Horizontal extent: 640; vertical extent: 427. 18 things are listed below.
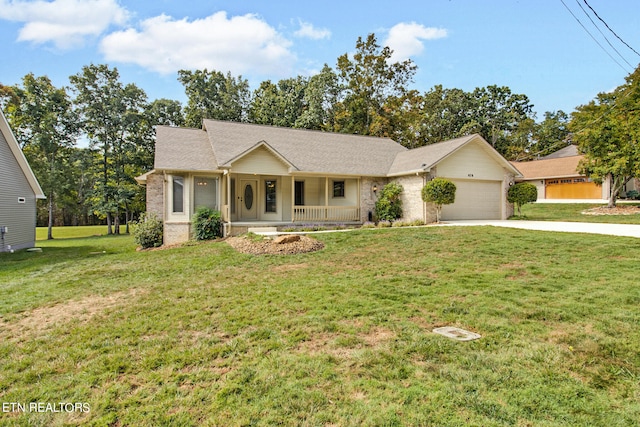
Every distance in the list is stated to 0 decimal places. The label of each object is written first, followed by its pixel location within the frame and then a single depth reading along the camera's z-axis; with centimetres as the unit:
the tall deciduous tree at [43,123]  2600
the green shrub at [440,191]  1608
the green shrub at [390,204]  1801
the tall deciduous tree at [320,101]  3089
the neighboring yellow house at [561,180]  2917
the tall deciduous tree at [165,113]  3042
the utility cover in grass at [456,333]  415
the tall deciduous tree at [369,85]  3309
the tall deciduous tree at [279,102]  3177
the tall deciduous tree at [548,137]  4706
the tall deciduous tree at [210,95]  3174
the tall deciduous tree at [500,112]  4394
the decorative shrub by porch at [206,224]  1468
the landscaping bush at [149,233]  1539
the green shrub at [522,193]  1830
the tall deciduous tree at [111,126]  2789
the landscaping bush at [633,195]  2874
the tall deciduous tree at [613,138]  2088
